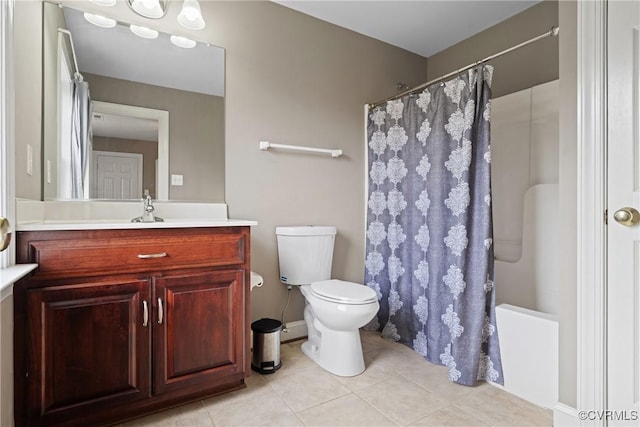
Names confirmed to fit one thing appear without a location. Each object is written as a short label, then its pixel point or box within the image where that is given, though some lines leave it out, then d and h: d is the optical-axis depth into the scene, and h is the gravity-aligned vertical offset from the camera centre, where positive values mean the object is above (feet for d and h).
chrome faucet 5.90 +0.04
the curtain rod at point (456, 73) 5.31 +2.78
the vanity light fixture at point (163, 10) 6.15 +3.75
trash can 6.40 -2.53
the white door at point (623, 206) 4.29 +0.10
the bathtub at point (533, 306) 5.25 -1.66
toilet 6.16 -1.55
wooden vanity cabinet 4.18 -1.47
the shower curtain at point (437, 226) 6.09 -0.23
